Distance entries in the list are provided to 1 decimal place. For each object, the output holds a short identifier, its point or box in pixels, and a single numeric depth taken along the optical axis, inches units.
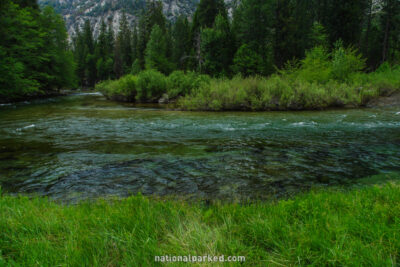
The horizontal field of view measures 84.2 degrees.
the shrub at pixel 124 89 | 1160.8
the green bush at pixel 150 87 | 1108.5
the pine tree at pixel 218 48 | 1806.1
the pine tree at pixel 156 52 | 2311.8
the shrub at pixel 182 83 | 1053.2
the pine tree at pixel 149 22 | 2923.2
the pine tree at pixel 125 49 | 3531.0
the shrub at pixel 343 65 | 994.7
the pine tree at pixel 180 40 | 2776.1
